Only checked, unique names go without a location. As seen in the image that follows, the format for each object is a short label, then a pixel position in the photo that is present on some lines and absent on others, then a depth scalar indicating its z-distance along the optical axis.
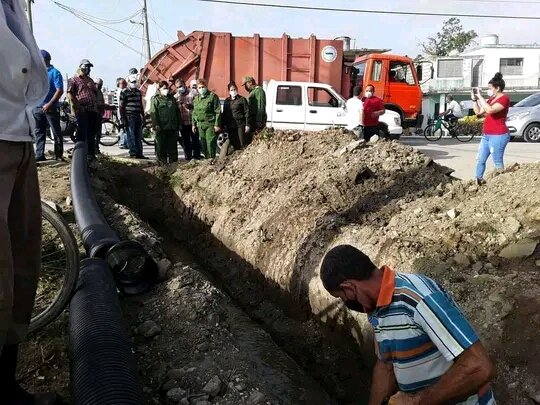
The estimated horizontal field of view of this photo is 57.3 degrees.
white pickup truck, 13.05
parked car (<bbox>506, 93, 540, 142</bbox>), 16.05
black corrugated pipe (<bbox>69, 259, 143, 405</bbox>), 2.29
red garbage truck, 15.50
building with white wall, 35.41
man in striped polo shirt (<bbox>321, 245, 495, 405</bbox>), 2.02
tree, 57.15
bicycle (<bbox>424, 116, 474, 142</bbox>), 19.23
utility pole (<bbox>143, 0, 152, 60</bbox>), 32.60
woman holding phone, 6.74
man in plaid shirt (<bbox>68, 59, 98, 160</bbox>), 8.84
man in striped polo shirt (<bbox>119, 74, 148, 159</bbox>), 10.46
